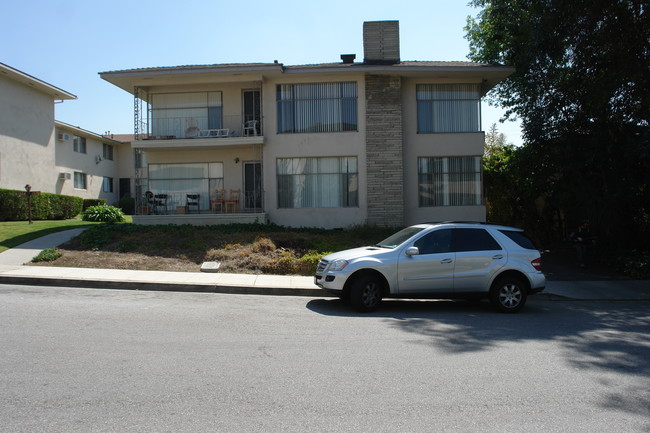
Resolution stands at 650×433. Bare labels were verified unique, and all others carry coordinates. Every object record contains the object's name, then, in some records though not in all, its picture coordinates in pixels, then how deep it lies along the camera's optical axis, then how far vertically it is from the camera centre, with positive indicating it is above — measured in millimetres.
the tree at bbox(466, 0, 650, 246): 13781 +3228
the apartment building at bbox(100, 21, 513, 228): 18703 +3048
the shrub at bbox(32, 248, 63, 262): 13625 -1022
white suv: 9094 -991
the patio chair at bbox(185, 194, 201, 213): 19722 +656
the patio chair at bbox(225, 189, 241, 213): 19234 +617
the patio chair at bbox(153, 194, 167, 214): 19734 +631
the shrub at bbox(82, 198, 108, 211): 30255 +1010
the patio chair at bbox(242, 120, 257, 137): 19047 +3453
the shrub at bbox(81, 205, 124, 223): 22938 +195
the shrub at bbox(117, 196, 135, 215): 31922 +836
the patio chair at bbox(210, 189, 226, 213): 19297 +674
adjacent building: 23266 +4052
